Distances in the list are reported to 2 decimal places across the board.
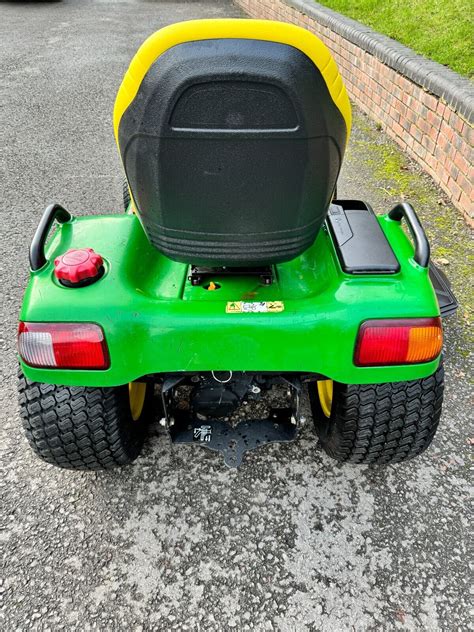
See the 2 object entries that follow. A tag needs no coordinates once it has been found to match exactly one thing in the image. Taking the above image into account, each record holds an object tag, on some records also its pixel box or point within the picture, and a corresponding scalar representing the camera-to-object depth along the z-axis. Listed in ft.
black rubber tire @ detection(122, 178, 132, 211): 9.24
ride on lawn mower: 3.51
